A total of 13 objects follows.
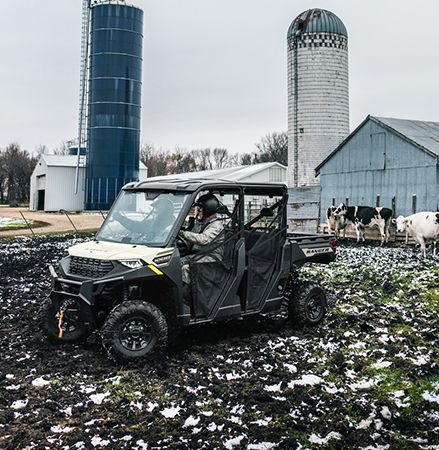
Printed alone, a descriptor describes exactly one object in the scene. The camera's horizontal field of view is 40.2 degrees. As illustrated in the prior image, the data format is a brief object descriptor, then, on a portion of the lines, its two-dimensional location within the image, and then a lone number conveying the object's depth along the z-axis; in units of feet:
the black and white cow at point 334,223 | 96.58
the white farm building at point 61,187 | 212.02
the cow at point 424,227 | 67.92
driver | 27.17
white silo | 130.72
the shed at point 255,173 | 174.97
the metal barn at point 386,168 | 89.45
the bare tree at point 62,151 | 437.50
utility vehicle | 25.32
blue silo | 195.42
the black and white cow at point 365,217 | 87.25
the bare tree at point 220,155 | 442.50
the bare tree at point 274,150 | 369.30
